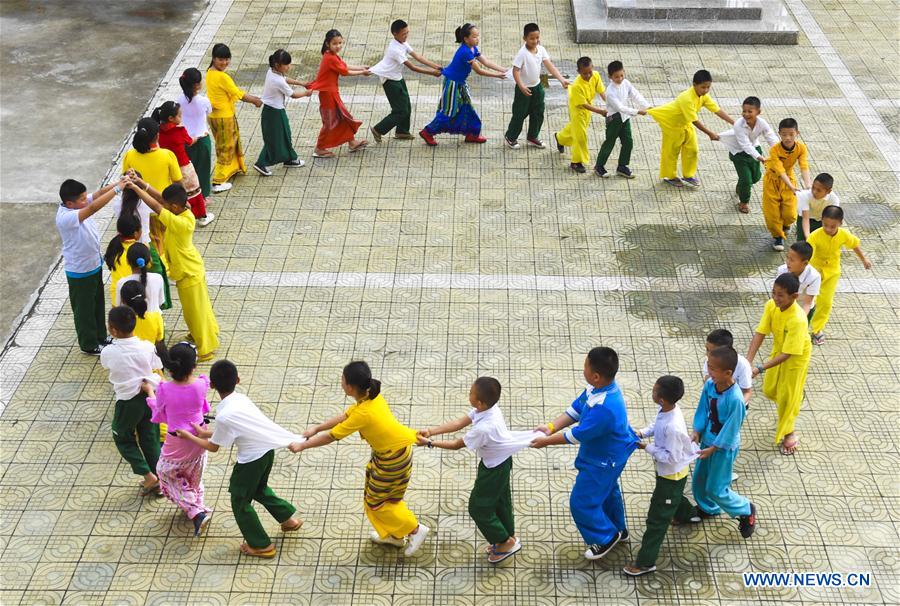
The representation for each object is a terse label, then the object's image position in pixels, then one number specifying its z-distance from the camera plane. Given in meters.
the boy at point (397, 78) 10.24
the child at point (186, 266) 7.04
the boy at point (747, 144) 8.86
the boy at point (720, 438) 5.48
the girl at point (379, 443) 5.30
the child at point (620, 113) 9.59
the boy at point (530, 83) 10.04
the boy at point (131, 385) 5.78
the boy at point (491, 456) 5.25
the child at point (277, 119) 9.83
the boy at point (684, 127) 9.36
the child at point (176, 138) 8.44
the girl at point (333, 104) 9.98
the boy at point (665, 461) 5.27
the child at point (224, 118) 9.38
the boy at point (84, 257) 7.13
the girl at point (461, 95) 10.15
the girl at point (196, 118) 8.86
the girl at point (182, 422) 5.52
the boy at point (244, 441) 5.29
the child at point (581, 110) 9.78
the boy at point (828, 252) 7.15
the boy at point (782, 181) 8.42
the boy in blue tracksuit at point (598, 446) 5.27
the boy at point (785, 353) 6.18
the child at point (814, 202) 7.71
